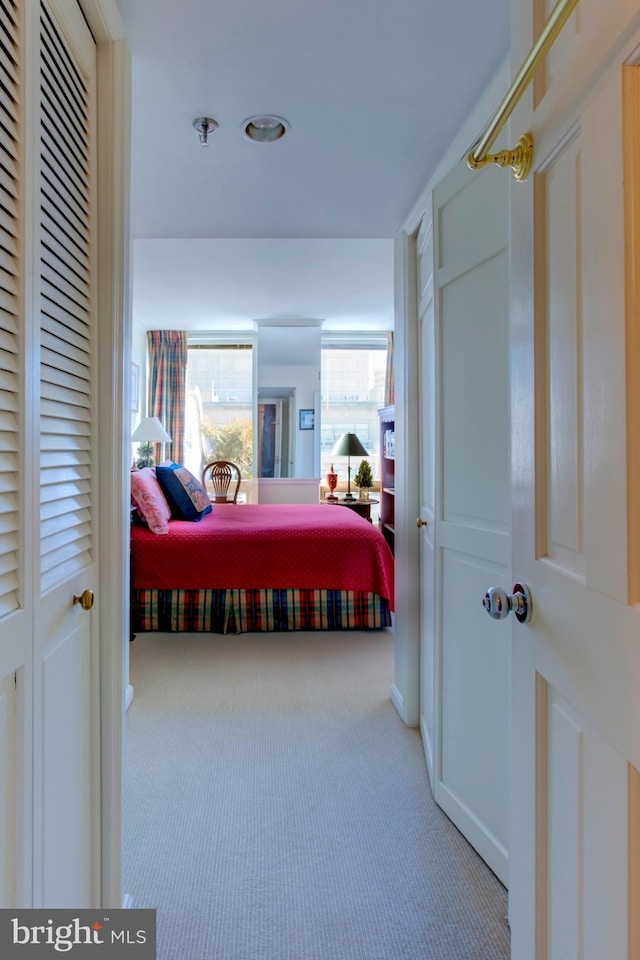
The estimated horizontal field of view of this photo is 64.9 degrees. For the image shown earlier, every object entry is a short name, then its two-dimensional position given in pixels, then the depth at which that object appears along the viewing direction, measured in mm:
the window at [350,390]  6207
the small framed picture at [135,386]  5562
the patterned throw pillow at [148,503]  3311
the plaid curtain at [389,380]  6051
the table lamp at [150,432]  4652
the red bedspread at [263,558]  3279
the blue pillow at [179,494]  3727
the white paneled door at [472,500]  1361
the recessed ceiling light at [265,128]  1589
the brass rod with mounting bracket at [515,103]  649
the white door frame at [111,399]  1151
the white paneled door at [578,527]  593
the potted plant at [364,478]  5918
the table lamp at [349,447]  5562
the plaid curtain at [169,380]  5887
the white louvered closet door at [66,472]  901
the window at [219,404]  6039
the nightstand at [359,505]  5426
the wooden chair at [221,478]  5660
